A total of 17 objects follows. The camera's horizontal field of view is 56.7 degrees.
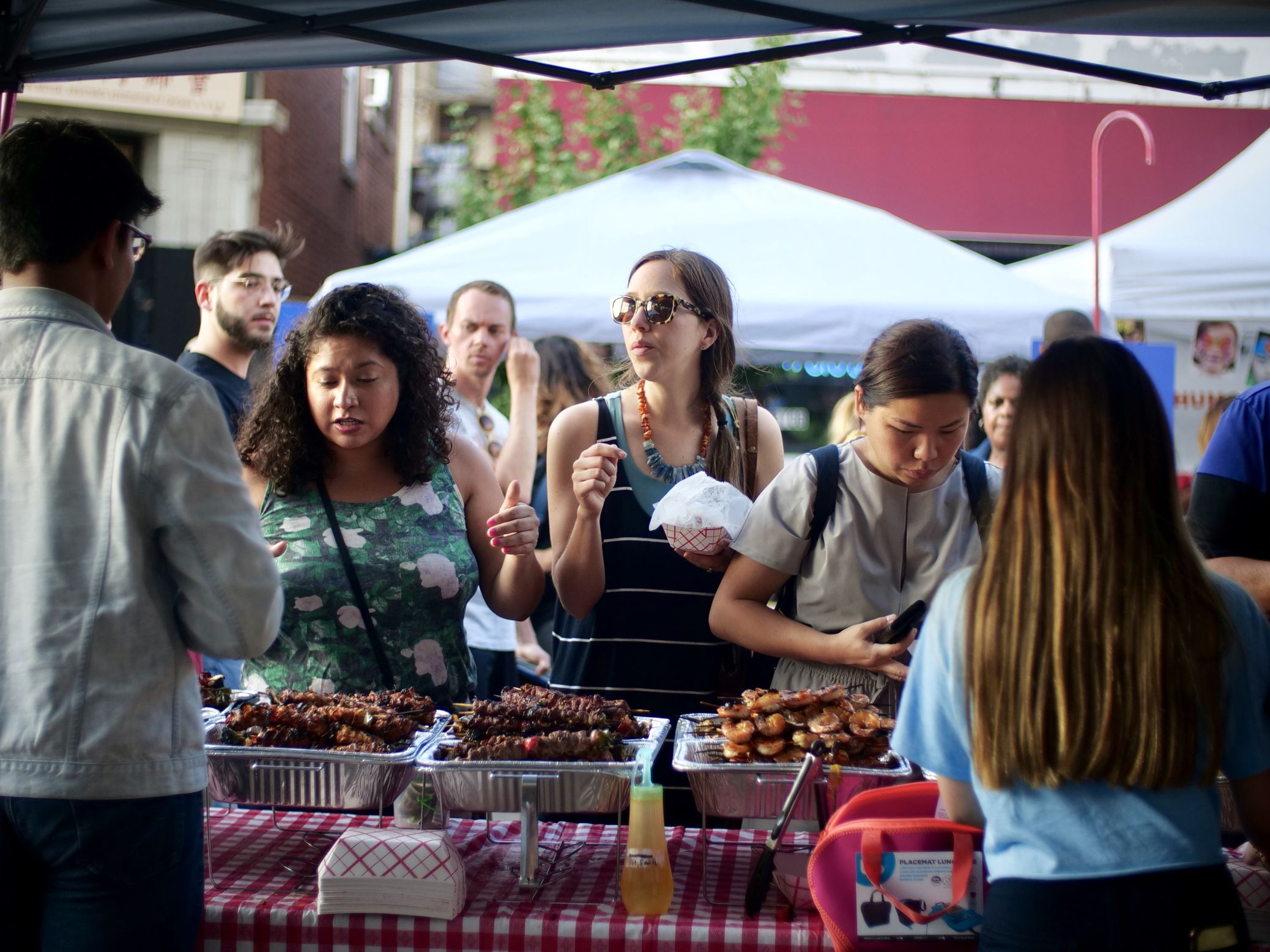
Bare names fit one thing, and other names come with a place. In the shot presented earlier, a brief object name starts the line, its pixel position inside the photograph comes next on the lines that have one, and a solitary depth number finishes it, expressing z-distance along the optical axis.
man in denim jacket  1.62
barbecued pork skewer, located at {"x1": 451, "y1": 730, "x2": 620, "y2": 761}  2.08
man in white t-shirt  4.24
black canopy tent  2.87
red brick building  11.73
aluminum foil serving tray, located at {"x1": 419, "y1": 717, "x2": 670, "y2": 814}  2.05
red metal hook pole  5.78
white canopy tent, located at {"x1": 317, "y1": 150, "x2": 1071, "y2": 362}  5.98
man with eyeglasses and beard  4.27
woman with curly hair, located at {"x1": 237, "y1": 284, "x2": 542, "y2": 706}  2.56
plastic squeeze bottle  1.99
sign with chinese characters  9.80
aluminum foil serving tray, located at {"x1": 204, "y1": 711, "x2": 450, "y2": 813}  2.08
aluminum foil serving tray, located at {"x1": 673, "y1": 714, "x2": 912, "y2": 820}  2.07
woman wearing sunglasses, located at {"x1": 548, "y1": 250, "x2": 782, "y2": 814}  2.75
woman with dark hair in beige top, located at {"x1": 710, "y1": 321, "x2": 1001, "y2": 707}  2.43
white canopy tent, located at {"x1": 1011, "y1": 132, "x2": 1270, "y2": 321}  6.09
